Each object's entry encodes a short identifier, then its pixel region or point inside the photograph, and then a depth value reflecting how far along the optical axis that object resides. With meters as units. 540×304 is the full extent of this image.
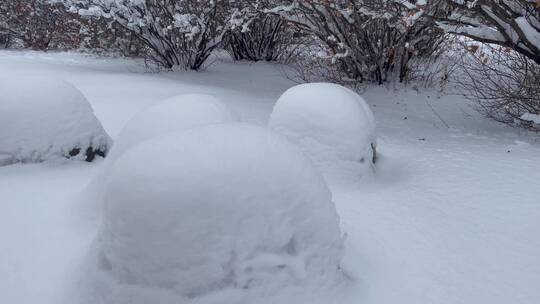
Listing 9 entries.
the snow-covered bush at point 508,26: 4.77
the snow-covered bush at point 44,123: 4.15
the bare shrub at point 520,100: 5.13
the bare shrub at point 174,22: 8.35
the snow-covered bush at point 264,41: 10.66
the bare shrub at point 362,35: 6.59
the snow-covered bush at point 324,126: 3.96
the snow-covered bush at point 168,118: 3.30
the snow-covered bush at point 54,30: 11.28
